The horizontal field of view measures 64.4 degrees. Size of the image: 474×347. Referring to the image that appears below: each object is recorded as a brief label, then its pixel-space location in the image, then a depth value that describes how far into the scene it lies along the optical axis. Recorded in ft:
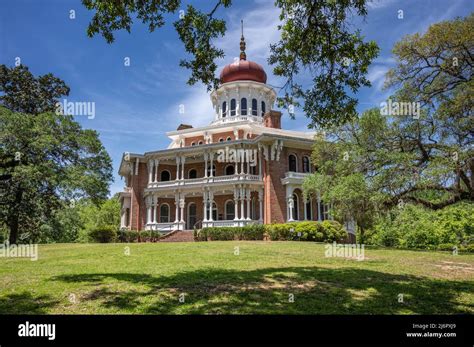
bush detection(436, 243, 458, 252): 103.76
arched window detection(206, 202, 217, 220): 117.08
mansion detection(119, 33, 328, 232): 105.81
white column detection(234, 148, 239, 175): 110.52
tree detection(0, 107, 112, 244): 81.46
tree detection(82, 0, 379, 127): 32.99
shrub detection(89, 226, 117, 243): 97.09
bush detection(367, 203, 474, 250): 109.19
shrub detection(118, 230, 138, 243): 100.27
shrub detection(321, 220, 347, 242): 87.92
